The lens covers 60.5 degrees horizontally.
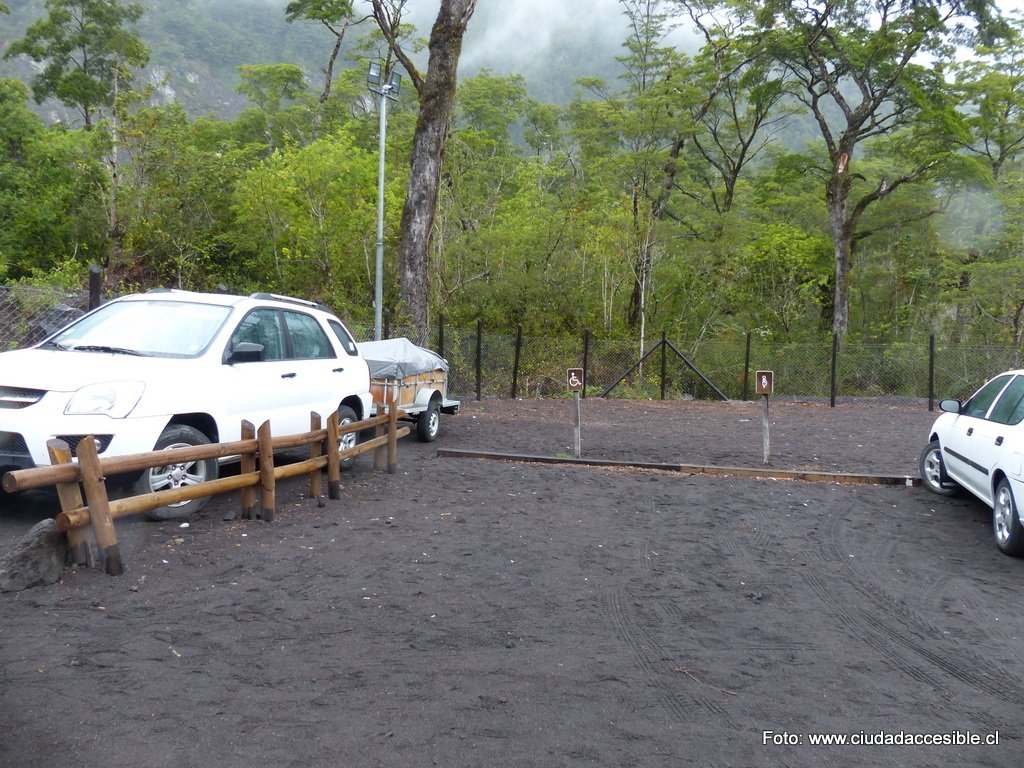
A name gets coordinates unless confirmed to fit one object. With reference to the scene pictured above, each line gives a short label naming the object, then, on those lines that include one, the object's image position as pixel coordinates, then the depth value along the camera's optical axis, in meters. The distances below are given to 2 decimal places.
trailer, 12.03
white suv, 6.61
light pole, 17.18
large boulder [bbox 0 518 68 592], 5.35
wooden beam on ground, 11.03
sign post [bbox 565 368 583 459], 12.02
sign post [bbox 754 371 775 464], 12.26
